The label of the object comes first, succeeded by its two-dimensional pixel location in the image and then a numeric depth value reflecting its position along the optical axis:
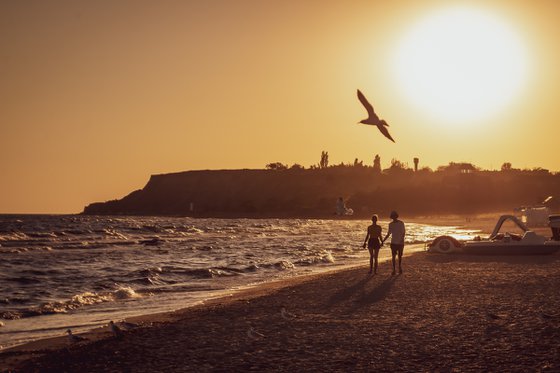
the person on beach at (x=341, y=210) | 66.30
